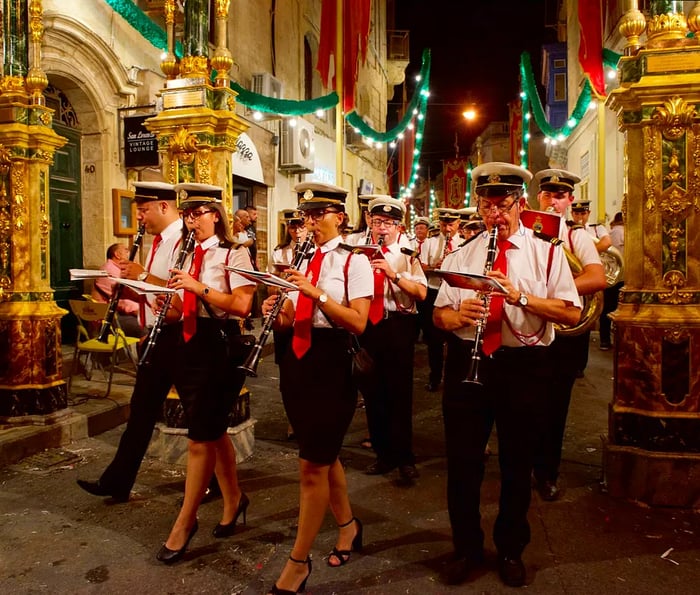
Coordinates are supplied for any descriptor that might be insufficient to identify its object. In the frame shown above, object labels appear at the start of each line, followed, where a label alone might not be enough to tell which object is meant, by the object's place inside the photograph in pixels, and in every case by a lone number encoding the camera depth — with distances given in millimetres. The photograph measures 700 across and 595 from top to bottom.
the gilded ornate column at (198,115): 5625
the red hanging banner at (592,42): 7762
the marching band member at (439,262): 8691
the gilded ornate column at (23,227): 6078
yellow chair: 6867
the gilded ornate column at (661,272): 4410
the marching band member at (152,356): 4336
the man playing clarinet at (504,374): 3430
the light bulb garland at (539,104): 7886
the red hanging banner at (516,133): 22125
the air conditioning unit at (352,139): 22734
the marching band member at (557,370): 4770
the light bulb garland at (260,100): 7508
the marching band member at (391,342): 5309
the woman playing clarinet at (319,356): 3309
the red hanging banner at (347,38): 11338
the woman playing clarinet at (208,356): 3777
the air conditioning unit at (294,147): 16156
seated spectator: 8117
